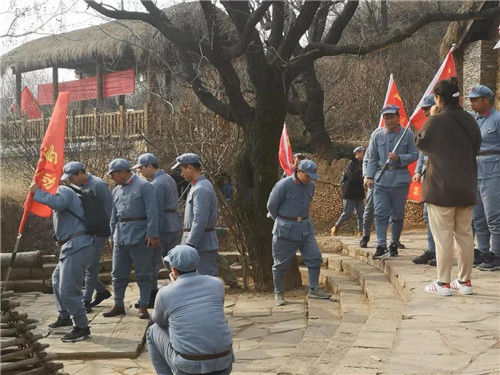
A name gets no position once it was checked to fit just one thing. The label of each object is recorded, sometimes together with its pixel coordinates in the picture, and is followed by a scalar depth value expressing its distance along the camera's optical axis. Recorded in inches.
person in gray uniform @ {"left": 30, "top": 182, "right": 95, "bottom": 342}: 288.4
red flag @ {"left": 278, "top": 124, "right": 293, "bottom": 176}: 446.0
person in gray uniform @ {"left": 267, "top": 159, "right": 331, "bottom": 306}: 339.0
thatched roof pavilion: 759.1
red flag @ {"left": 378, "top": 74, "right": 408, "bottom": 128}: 431.2
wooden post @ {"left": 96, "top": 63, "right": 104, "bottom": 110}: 911.0
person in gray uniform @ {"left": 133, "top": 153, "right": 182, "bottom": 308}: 352.8
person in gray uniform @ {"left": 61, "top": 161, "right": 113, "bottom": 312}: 314.8
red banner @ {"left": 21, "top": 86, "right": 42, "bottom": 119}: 809.9
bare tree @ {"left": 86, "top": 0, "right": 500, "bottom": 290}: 376.2
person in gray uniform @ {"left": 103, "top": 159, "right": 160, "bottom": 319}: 323.3
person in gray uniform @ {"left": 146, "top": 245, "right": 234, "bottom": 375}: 176.7
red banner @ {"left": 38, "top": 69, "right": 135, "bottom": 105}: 889.5
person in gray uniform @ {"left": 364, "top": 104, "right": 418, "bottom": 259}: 343.3
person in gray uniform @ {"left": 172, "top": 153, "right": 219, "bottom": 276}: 293.4
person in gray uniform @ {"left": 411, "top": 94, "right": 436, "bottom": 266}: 294.8
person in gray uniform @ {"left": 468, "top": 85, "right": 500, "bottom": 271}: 281.4
